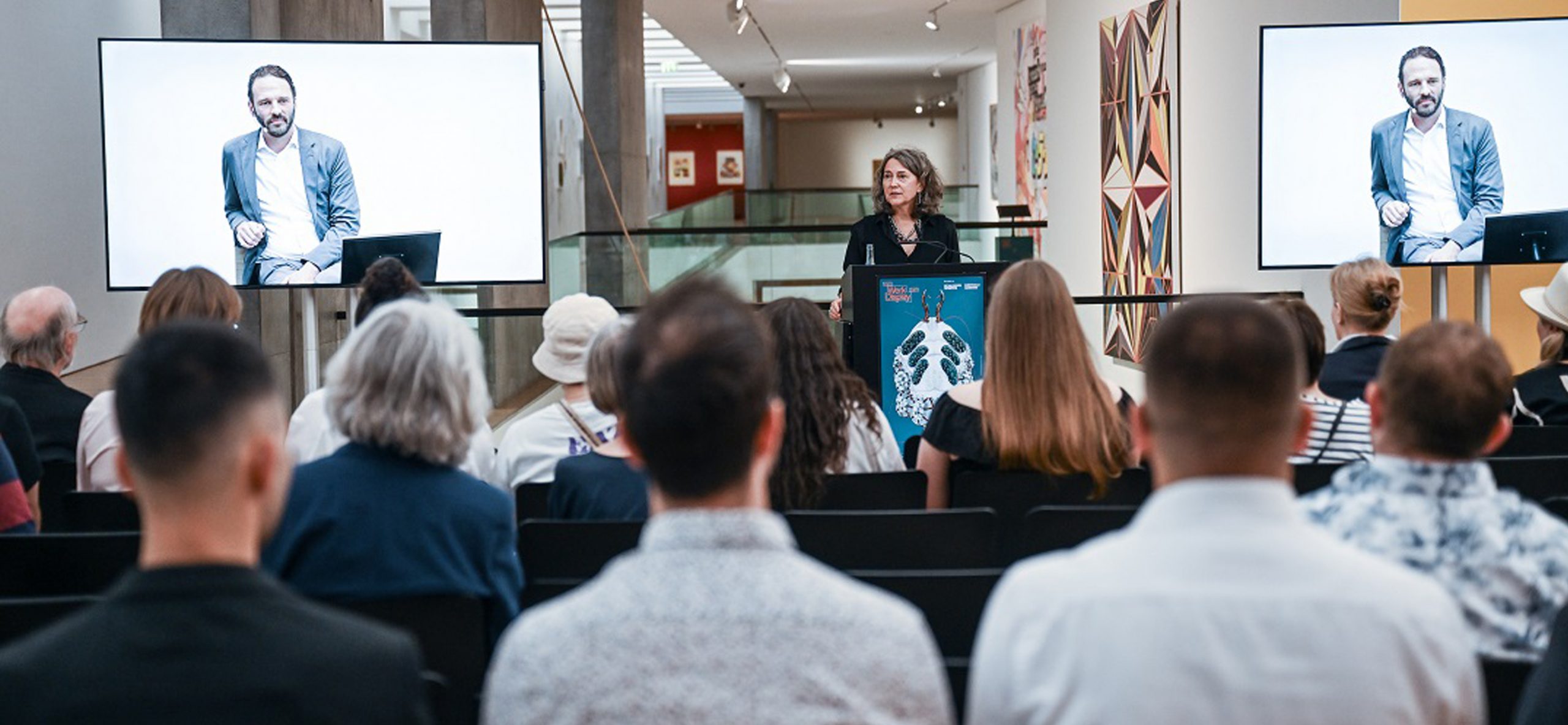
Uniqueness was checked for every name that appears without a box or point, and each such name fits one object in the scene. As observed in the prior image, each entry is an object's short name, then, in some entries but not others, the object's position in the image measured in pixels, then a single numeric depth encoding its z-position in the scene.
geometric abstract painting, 8.94
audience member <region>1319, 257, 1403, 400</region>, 4.00
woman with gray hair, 2.26
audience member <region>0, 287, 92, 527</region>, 3.88
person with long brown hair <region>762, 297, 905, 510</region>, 3.11
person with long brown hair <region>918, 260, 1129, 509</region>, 3.24
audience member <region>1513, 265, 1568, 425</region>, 4.12
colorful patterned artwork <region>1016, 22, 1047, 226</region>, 14.49
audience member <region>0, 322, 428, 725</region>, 1.27
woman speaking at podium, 5.93
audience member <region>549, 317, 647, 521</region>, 2.94
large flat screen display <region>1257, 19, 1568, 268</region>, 5.90
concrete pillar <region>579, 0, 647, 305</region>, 14.53
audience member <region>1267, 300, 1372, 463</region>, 3.43
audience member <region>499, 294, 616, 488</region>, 3.51
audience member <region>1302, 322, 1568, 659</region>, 1.84
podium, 5.19
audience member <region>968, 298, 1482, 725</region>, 1.38
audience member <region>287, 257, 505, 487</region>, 3.36
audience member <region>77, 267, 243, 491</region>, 3.98
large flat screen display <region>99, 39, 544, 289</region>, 5.99
